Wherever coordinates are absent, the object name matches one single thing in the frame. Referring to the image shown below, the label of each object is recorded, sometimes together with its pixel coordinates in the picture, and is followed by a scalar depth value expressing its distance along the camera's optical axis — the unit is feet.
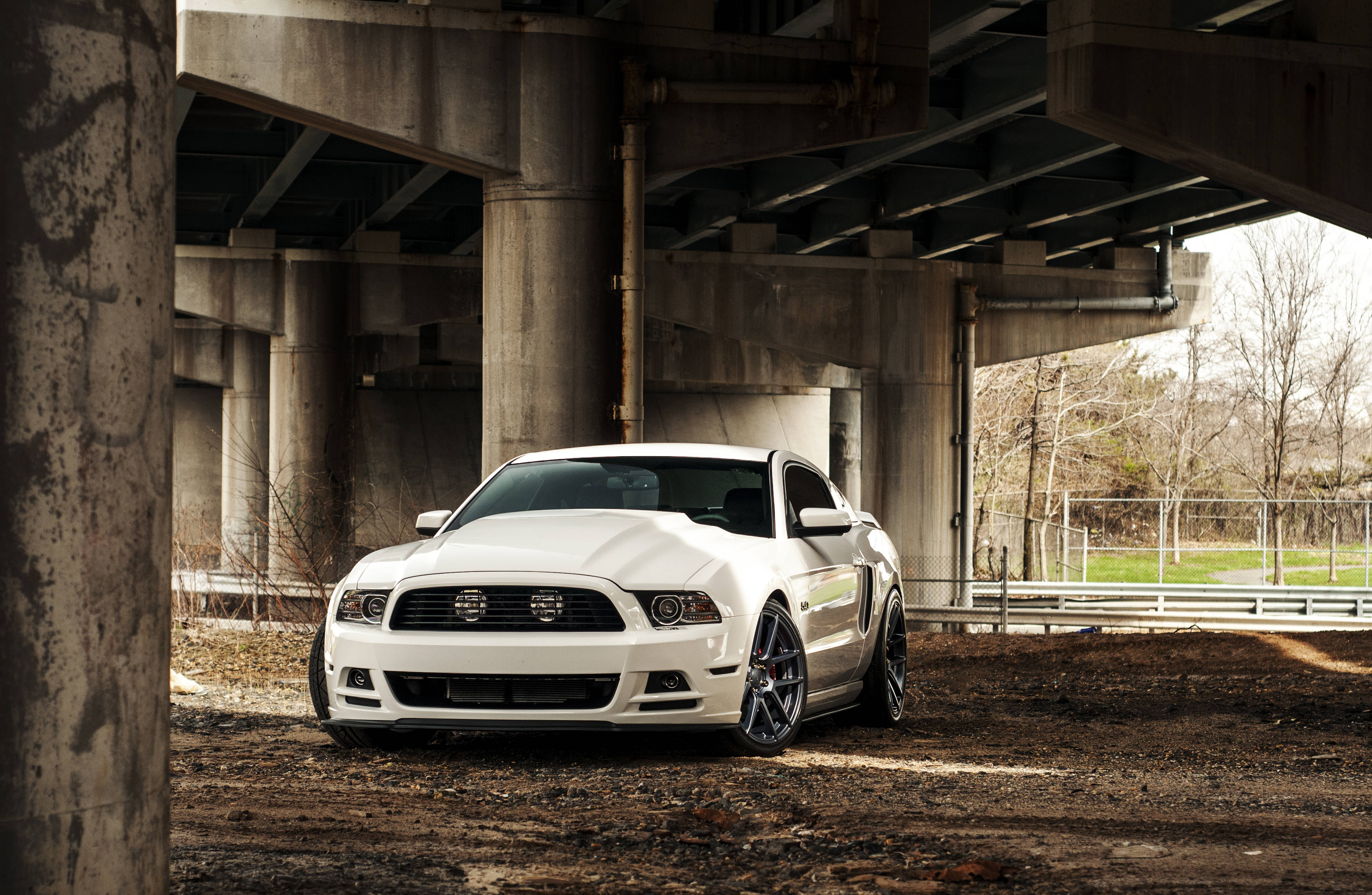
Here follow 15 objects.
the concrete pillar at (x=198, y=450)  143.54
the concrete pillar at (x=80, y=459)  12.01
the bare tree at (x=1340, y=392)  161.17
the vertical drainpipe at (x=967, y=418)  89.86
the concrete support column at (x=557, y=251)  45.39
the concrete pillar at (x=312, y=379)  95.91
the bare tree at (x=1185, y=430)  197.88
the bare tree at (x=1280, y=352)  154.30
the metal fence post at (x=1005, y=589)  64.08
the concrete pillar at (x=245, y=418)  117.08
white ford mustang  22.86
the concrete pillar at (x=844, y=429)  147.64
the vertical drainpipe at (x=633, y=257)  45.88
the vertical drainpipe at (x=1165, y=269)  95.20
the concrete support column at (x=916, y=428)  89.10
